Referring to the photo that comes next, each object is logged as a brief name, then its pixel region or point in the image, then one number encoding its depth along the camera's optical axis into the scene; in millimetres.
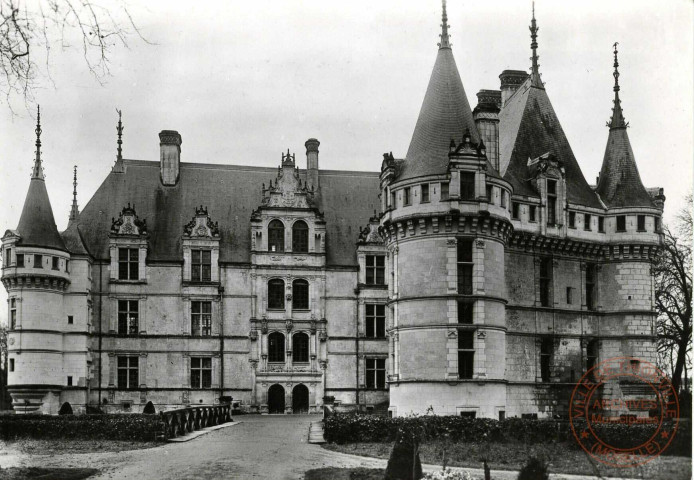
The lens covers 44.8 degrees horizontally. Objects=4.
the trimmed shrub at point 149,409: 36844
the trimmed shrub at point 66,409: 34794
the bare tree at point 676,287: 35688
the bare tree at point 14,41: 12195
